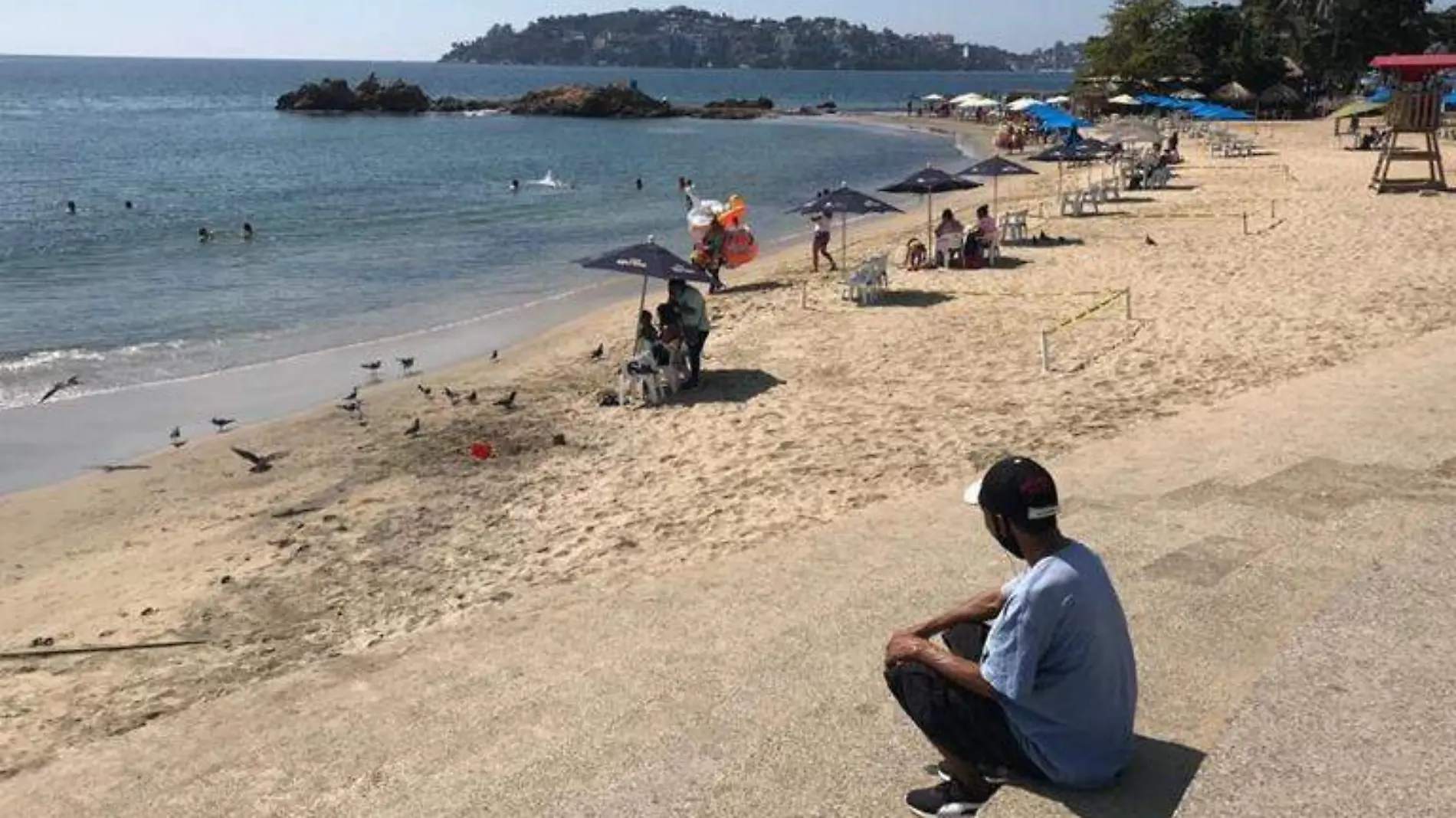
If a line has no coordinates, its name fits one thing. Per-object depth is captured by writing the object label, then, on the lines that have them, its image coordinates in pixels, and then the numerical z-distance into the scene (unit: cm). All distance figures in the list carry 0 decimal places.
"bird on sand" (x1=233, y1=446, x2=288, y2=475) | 1232
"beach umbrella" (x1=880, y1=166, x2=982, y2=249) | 2056
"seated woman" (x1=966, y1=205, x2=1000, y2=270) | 2002
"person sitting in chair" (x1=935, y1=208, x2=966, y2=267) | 2009
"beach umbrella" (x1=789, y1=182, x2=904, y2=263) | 1920
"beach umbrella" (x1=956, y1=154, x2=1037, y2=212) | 2375
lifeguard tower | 2305
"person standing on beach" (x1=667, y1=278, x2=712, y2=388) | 1378
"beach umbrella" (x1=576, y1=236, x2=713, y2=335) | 1366
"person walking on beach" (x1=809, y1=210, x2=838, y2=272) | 2206
